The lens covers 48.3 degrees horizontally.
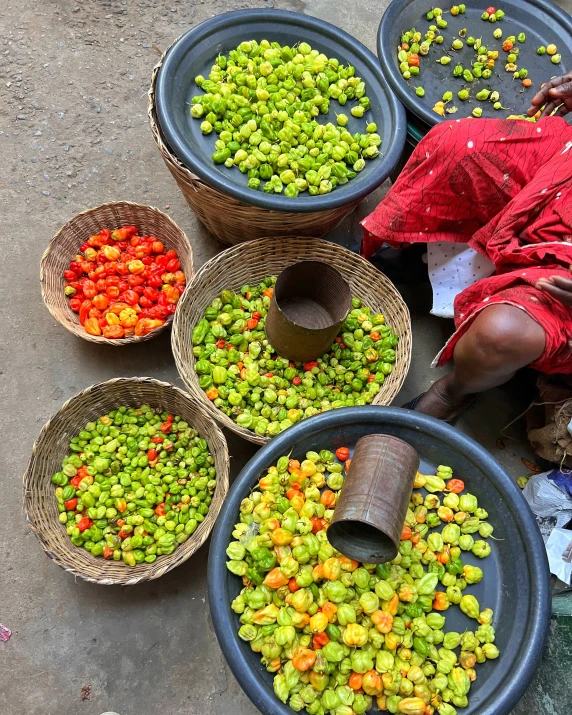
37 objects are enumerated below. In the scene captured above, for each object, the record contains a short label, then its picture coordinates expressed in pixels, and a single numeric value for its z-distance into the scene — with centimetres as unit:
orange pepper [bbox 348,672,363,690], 74
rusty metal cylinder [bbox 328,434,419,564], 71
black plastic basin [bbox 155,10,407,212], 97
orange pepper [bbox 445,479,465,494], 84
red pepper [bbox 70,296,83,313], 107
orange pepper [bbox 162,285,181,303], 107
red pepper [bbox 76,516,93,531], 93
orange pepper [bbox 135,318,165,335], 104
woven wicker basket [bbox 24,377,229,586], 89
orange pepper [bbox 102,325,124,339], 103
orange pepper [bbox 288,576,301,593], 77
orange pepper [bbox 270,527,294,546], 78
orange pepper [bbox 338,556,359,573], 77
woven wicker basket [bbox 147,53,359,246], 98
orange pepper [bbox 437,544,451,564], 81
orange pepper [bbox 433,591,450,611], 79
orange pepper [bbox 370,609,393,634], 75
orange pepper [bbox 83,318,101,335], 103
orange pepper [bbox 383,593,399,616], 76
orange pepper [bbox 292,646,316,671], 73
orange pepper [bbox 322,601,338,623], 76
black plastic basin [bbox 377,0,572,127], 118
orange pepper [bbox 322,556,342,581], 76
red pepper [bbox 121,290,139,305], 107
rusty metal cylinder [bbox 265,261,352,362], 95
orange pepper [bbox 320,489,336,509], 84
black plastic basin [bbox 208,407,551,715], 73
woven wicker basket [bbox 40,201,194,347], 103
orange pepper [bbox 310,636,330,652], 75
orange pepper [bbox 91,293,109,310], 105
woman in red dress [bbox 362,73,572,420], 82
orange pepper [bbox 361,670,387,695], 73
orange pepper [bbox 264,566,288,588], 76
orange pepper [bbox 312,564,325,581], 77
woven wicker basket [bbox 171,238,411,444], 97
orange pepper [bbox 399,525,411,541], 81
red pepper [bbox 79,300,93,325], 106
